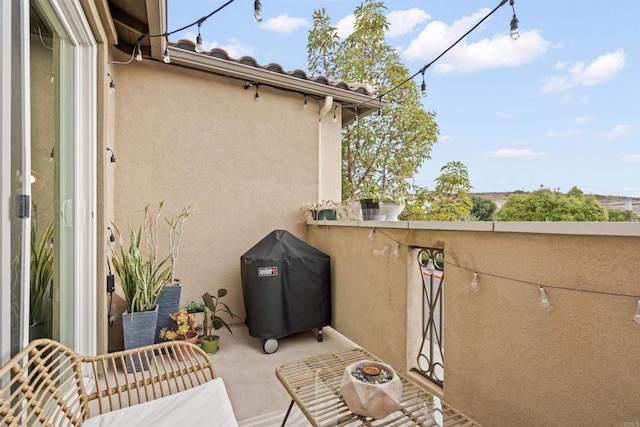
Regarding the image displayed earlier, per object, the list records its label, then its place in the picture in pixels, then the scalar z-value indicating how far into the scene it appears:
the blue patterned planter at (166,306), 2.83
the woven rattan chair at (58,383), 1.00
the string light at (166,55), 2.78
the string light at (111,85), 2.71
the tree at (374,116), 6.55
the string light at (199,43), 2.40
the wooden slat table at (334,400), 1.32
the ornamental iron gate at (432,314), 2.18
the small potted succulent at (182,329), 2.71
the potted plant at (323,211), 3.51
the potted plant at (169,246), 2.84
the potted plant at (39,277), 1.42
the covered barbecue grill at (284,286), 2.94
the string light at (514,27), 1.95
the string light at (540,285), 1.20
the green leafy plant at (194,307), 3.09
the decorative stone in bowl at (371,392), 1.26
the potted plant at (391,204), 2.80
